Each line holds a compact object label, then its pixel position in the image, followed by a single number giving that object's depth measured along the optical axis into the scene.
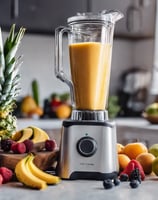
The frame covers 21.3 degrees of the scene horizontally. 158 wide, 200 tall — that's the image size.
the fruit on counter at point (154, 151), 1.17
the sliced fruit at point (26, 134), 1.15
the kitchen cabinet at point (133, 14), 2.78
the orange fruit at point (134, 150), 1.16
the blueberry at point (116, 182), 0.96
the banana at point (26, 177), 0.92
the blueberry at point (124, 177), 1.00
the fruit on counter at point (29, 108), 2.64
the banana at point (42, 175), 0.96
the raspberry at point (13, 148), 1.05
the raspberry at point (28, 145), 1.07
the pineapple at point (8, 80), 1.05
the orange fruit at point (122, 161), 1.11
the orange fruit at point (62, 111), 2.69
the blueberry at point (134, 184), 0.94
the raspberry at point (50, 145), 1.09
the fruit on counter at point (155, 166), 1.05
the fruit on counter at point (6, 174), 0.98
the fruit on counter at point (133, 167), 1.02
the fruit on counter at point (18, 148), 1.05
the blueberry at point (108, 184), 0.92
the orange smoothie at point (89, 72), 1.07
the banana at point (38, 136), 1.14
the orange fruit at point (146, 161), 1.09
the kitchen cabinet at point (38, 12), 2.40
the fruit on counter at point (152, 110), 2.44
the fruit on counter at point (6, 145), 1.07
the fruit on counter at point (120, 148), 1.19
